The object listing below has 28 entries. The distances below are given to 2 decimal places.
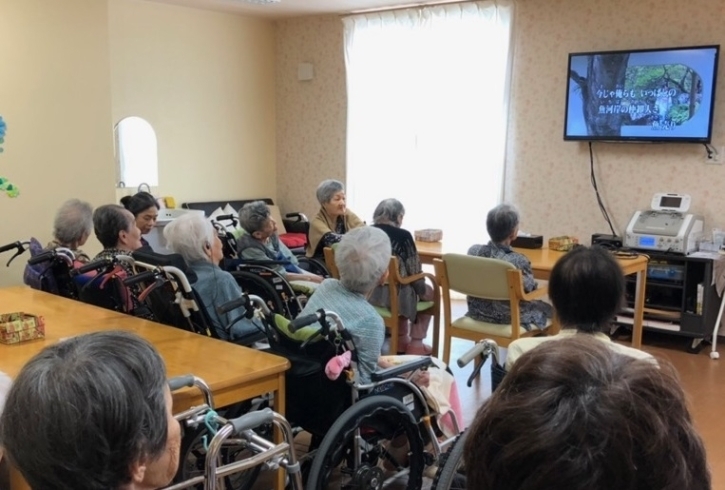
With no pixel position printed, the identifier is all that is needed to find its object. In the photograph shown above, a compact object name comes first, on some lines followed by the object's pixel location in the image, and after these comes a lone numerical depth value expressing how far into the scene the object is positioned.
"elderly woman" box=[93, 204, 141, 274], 3.36
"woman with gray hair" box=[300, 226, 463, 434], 2.39
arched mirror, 6.09
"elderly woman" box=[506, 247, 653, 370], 2.15
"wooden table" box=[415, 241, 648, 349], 3.93
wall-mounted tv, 4.70
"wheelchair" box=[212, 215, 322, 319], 3.43
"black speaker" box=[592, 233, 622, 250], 4.87
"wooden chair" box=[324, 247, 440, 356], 3.99
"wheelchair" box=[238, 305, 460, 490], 2.21
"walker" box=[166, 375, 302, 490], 1.59
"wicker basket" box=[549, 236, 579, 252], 4.41
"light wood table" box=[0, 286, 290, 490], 2.06
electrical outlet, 4.74
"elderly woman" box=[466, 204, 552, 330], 3.68
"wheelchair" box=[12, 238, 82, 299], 3.18
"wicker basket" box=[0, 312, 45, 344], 2.37
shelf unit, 4.59
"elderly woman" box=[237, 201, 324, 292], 4.21
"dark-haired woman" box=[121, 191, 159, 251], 4.13
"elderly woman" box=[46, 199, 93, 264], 3.55
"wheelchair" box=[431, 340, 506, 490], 1.95
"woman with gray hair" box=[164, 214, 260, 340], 2.94
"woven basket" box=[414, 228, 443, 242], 4.83
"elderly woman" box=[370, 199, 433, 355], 4.05
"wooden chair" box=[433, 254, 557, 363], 3.50
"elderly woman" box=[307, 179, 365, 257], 4.67
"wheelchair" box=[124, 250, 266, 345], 2.61
